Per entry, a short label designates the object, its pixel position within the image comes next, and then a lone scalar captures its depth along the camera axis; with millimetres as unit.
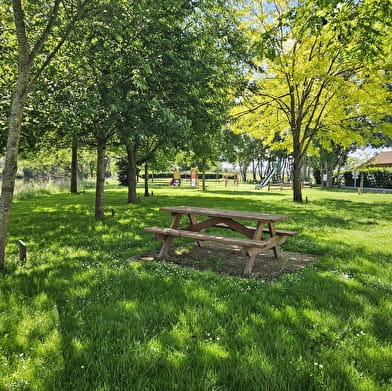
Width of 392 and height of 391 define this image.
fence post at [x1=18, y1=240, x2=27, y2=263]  4957
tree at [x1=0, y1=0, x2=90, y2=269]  4426
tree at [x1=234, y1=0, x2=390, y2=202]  13969
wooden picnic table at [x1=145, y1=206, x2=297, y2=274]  4586
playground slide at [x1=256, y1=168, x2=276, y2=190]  36438
